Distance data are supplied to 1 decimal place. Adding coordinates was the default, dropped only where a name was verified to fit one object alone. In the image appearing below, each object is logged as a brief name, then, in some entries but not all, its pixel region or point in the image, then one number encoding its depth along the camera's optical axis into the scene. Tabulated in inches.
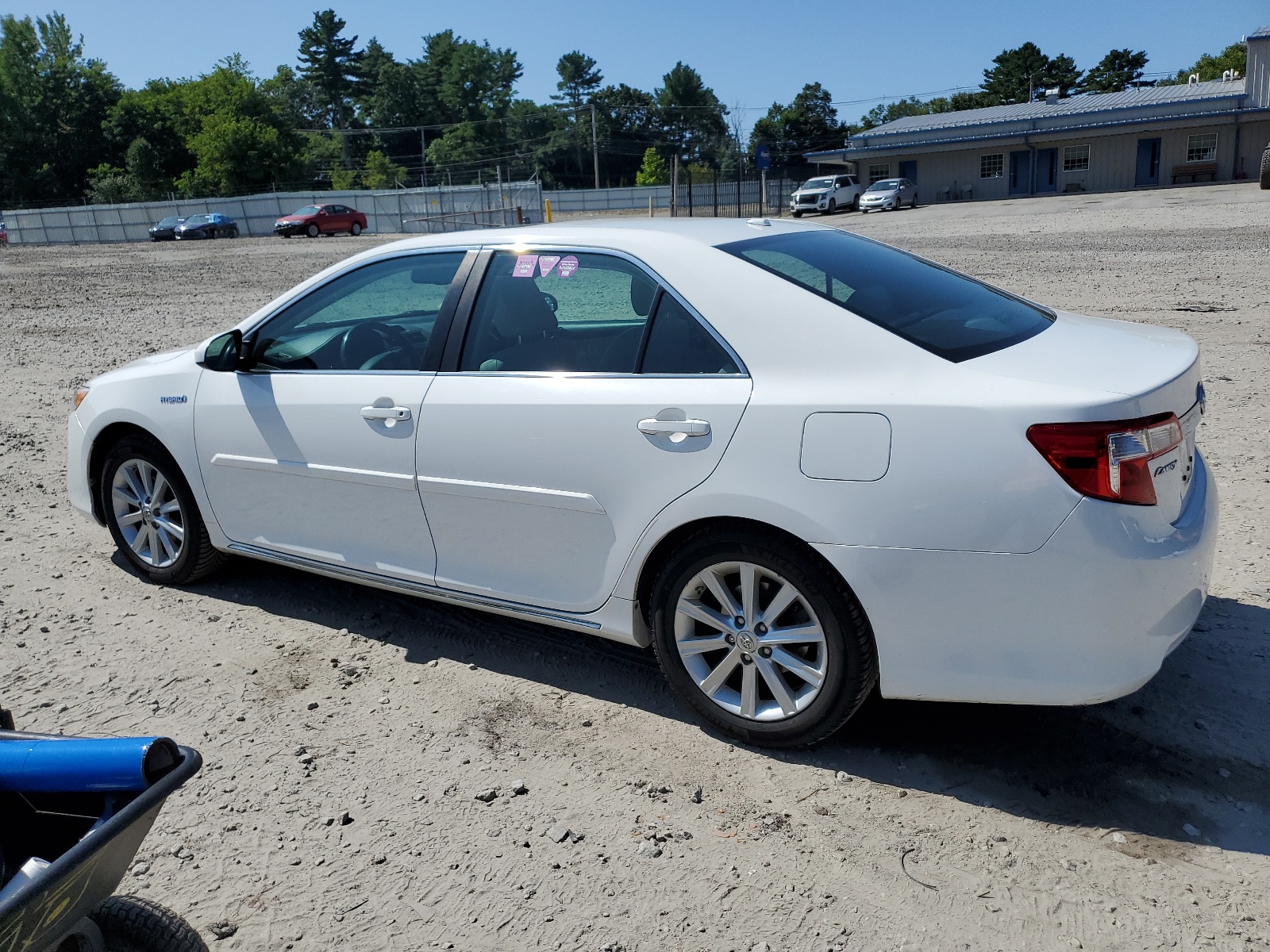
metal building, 1907.0
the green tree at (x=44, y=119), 3078.2
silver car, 1807.3
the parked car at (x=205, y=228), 1925.4
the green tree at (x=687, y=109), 4512.8
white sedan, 112.8
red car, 1727.4
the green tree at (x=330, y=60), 4495.6
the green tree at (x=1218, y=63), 3463.3
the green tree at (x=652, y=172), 3063.5
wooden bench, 1914.4
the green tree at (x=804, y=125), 4069.9
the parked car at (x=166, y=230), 1945.1
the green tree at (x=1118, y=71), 3651.6
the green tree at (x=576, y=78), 4749.0
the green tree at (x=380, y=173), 3400.6
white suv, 1881.2
